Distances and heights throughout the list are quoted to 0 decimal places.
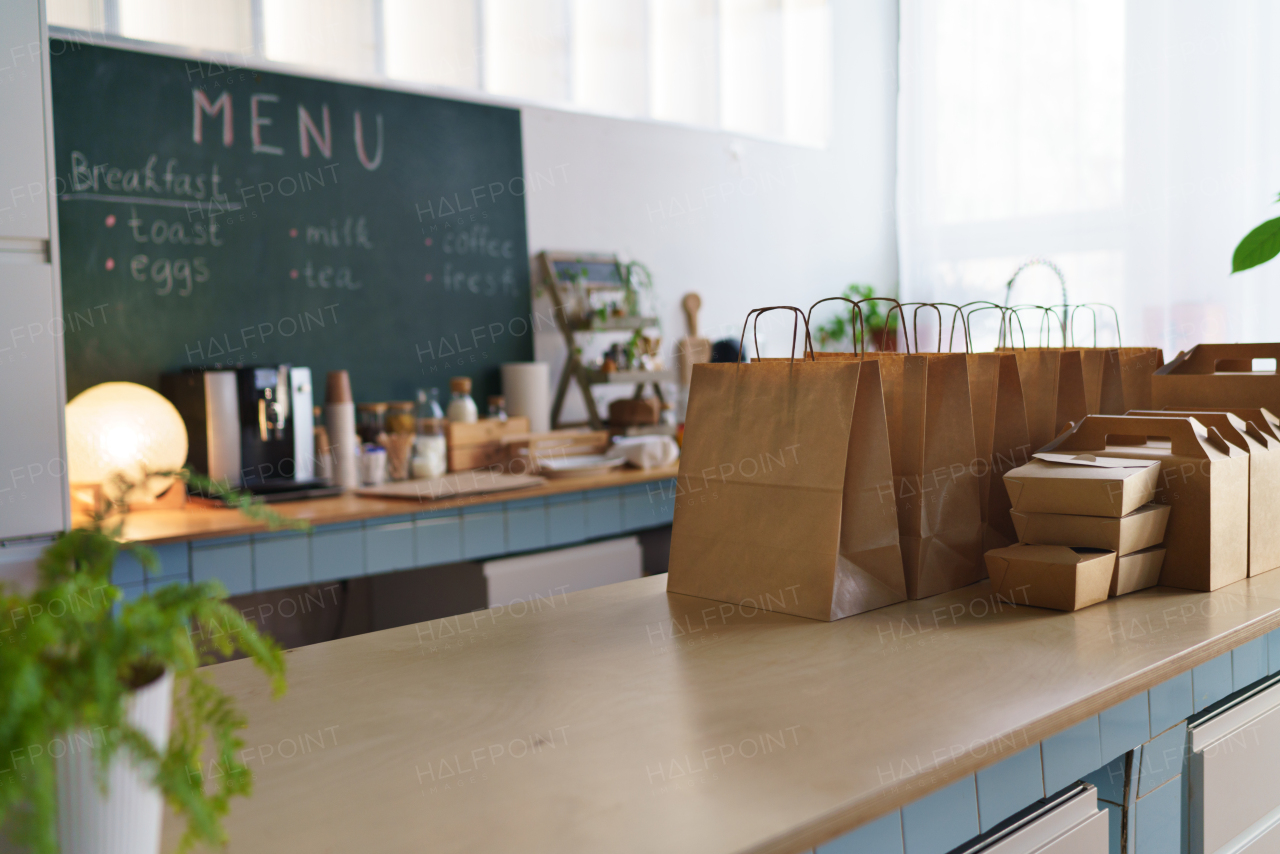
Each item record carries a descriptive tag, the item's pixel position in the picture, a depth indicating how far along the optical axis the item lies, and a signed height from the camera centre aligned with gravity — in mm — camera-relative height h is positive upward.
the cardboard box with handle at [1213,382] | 1510 -36
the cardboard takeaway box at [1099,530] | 1137 -199
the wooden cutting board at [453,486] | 2484 -299
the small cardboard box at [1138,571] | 1154 -254
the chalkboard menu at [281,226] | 2561 +449
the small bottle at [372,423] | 2910 -142
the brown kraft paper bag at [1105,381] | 1533 -31
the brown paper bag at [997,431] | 1241 -90
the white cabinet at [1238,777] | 1090 -489
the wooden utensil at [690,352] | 3629 +65
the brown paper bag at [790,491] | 1070 -140
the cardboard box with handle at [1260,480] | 1249 -158
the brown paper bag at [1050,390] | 1395 -39
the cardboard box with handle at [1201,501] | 1175 -173
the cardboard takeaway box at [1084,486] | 1122 -146
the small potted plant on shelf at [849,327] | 4430 +185
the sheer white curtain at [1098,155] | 3699 +879
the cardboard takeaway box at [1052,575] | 1094 -244
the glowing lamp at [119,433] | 2271 -125
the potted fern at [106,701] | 423 -154
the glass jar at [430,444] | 2855 -204
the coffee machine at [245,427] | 2477 -124
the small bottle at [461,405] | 3018 -95
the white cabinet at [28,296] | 1891 +172
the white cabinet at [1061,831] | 872 -437
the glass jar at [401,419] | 2904 -130
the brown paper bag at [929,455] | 1151 -108
